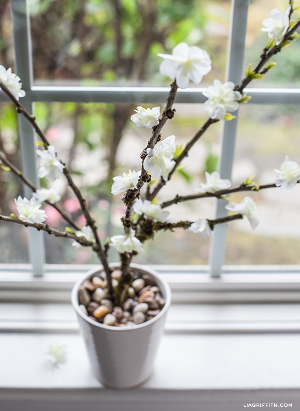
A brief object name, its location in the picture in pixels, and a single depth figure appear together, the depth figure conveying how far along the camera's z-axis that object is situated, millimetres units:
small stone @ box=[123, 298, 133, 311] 744
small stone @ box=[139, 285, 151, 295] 762
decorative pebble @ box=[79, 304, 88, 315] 694
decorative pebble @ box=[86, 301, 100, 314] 716
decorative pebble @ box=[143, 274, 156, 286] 784
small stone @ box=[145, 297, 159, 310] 720
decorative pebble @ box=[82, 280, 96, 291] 748
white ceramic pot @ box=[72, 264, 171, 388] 627
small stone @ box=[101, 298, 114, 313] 728
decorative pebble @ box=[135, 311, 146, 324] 692
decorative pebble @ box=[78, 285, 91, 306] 725
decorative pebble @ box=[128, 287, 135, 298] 772
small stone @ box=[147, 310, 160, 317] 696
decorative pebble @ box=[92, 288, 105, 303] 739
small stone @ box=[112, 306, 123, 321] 713
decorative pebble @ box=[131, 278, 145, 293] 774
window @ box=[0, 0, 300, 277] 843
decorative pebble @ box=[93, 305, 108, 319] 702
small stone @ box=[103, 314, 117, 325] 684
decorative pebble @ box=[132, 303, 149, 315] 711
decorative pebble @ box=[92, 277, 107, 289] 760
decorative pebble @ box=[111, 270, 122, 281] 792
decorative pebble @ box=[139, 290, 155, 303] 736
